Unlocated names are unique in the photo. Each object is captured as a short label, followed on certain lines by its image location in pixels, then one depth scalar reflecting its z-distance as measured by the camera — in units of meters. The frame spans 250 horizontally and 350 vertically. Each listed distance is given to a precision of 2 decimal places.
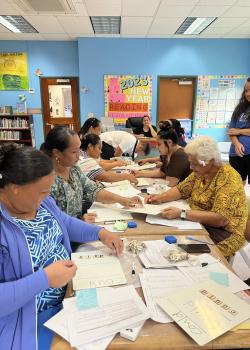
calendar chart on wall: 6.23
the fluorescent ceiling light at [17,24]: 4.76
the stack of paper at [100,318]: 0.78
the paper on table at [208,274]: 0.99
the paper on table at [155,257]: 1.12
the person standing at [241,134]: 2.38
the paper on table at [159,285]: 0.86
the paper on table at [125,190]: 2.07
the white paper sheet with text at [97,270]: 1.00
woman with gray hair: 1.57
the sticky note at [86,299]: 0.88
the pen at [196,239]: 1.33
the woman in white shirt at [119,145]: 3.72
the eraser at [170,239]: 1.31
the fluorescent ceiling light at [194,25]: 4.77
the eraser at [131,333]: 0.77
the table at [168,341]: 0.76
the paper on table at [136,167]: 3.11
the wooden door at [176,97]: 6.29
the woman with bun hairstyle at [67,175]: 1.65
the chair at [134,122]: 5.86
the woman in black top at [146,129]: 5.52
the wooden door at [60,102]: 6.50
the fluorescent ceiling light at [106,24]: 4.74
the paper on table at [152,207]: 1.63
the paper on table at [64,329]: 0.75
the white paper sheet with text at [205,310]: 0.79
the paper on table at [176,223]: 1.49
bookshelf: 6.38
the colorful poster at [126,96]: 6.17
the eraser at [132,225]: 1.49
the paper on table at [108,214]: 1.60
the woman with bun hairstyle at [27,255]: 0.81
